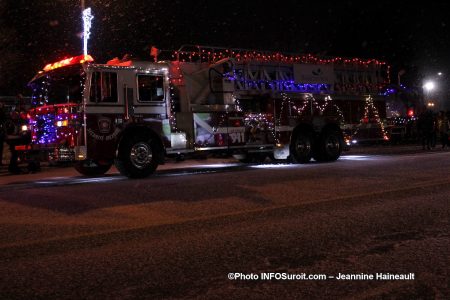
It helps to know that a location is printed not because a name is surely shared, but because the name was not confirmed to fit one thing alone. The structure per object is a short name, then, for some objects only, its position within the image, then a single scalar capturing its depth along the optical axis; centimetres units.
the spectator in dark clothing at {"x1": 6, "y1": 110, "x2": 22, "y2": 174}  1353
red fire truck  1151
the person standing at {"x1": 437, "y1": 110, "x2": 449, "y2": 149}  2274
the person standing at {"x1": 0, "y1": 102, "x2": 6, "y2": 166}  1428
